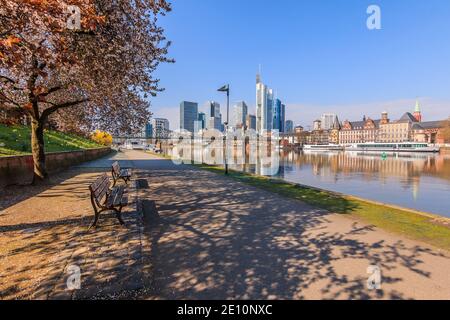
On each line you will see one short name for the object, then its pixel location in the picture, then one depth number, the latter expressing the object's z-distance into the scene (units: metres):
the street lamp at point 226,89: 20.52
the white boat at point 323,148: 130.60
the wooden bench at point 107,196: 6.54
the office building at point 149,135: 112.79
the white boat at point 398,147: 101.50
